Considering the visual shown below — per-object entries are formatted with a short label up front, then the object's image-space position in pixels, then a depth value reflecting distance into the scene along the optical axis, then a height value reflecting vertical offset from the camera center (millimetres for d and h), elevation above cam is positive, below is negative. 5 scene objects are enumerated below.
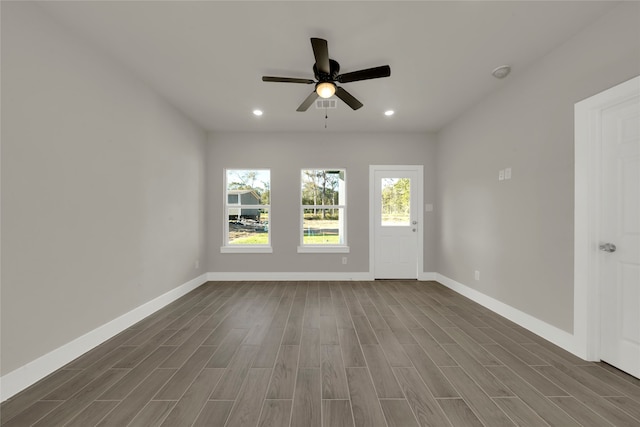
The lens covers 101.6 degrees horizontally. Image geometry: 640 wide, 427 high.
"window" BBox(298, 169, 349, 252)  5152 +171
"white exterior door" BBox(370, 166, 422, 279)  5094 -182
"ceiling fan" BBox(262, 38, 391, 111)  2213 +1301
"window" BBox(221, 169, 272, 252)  5121 +110
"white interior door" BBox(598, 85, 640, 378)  2020 -187
